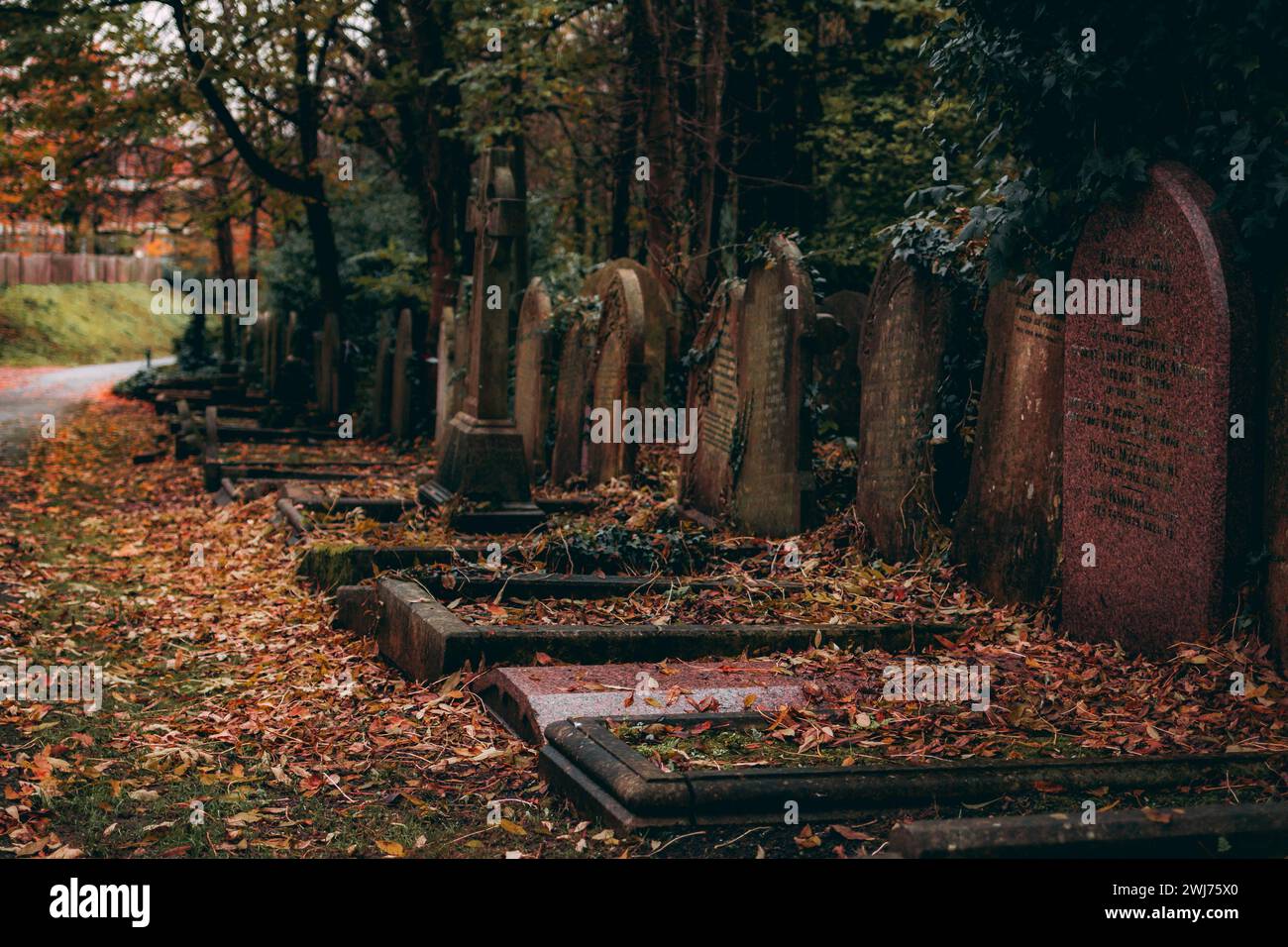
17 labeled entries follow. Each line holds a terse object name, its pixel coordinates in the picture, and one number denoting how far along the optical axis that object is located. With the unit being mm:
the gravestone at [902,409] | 7629
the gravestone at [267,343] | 21188
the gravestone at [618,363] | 10562
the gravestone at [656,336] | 11062
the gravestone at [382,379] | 15820
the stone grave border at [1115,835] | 3568
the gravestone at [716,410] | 9039
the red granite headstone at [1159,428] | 5484
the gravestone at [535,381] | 11789
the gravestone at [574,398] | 11484
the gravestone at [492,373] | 9648
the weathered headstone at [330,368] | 17328
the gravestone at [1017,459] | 6672
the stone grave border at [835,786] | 4141
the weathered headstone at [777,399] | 8234
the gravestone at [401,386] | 15242
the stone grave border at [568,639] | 6020
